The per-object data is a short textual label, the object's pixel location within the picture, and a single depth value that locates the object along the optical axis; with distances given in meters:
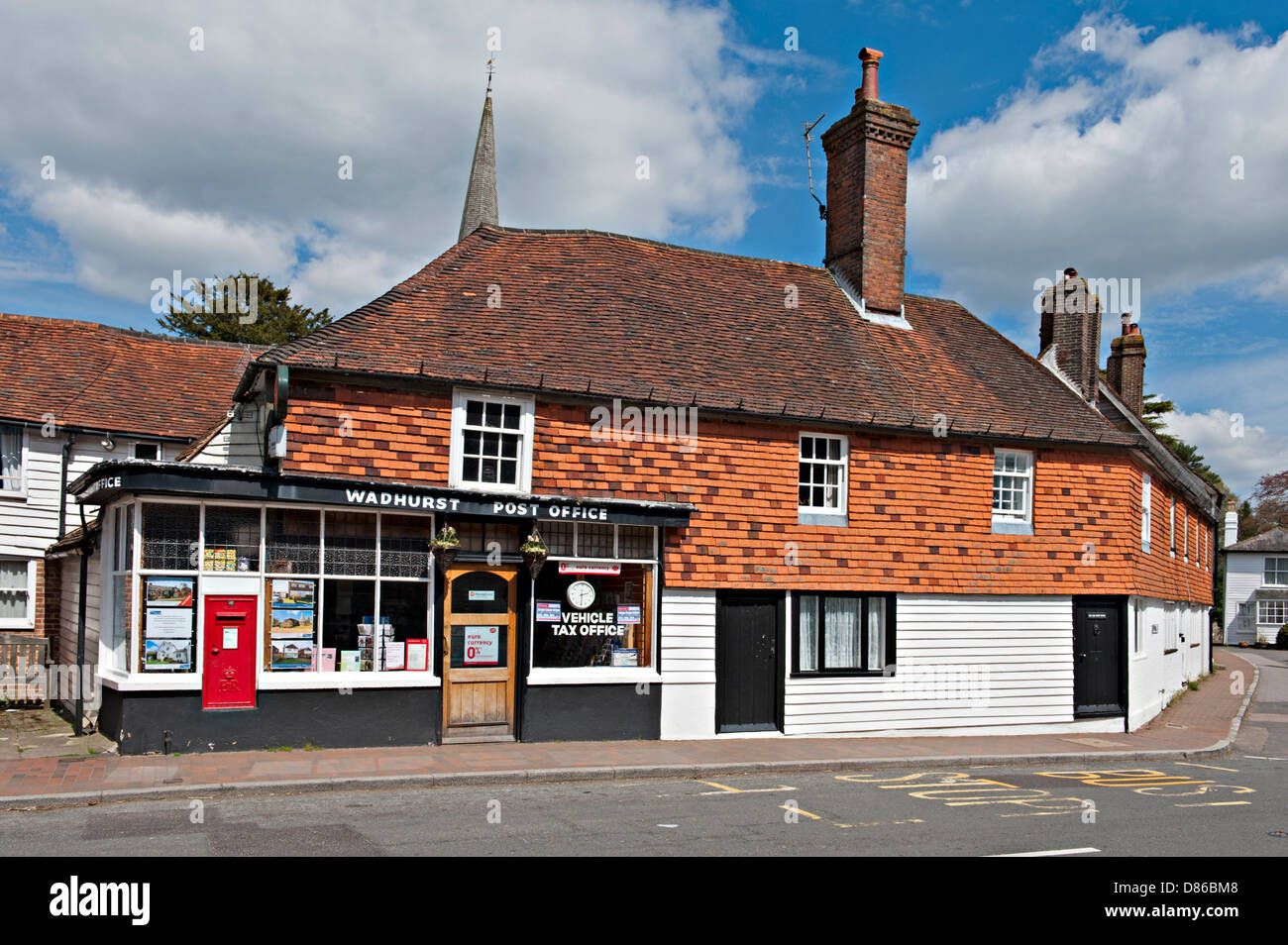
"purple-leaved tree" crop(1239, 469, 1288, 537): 73.56
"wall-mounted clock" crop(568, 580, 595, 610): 15.16
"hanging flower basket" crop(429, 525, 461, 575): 13.80
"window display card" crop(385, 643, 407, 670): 13.88
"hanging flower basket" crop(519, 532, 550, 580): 14.25
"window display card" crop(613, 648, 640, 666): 15.43
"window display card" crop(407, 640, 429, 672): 14.01
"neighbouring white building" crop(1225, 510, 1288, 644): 58.66
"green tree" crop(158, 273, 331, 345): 46.84
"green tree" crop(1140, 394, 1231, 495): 61.56
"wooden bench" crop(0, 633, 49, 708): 16.89
